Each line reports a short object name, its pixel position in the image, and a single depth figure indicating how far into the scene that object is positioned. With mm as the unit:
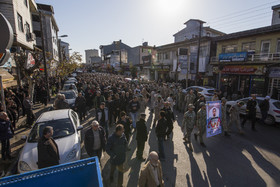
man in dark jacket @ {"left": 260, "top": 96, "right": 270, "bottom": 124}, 8258
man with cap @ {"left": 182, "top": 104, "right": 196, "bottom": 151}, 6018
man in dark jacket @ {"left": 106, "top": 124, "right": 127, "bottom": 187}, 3869
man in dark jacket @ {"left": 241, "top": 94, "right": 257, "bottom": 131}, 7914
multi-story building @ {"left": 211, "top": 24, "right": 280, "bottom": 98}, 15688
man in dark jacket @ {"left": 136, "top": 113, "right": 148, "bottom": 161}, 5055
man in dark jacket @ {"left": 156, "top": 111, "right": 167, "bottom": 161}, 5152
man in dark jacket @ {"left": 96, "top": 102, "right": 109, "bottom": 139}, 6543
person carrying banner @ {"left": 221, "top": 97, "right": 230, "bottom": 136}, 7008
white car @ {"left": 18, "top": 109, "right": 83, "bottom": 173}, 3881
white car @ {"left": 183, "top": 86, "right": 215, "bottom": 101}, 12996
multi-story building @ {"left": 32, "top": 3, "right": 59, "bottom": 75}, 29000
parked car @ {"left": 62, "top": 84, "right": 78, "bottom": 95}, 14731
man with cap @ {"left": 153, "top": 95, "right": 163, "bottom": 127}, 8219
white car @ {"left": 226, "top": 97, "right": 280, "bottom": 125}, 8316
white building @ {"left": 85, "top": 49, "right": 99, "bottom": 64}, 162500
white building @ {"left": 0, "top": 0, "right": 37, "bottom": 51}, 11766
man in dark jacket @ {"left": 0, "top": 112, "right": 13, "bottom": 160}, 4953
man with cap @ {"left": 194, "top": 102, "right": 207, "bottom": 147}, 6277
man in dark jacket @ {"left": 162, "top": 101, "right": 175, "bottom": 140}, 5784
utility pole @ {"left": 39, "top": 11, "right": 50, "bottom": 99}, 13156
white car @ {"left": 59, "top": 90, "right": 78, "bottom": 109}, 10490
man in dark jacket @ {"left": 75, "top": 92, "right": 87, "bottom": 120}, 8898
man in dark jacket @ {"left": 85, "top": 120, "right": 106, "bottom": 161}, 4262
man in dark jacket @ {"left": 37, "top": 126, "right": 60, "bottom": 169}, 3400
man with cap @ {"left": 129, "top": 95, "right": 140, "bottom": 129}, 7472
